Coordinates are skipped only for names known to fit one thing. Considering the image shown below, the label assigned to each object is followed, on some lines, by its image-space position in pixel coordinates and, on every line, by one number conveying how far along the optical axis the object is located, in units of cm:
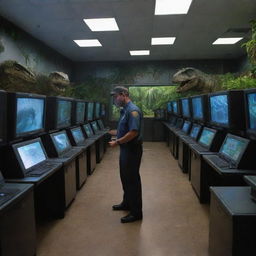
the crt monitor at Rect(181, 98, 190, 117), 479
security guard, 261
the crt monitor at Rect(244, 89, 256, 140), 211
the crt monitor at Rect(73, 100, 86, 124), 411
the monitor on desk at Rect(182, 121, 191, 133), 509
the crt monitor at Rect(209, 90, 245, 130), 253
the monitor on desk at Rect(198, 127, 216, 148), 321
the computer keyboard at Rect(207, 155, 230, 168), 238
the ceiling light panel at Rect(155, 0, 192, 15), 397
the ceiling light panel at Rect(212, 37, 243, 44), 600
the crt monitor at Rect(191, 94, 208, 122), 365
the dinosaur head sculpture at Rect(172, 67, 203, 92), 508
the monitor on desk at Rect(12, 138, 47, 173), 212
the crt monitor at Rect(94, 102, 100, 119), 609
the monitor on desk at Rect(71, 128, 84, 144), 384
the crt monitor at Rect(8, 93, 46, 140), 201
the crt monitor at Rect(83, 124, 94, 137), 478
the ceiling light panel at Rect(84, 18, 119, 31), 475
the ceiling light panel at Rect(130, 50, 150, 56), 727
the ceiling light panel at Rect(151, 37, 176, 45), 596
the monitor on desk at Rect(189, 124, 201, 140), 407
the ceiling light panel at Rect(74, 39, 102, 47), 609
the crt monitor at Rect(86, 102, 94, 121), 511
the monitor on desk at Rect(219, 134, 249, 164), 227
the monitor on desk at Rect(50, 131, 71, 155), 293
